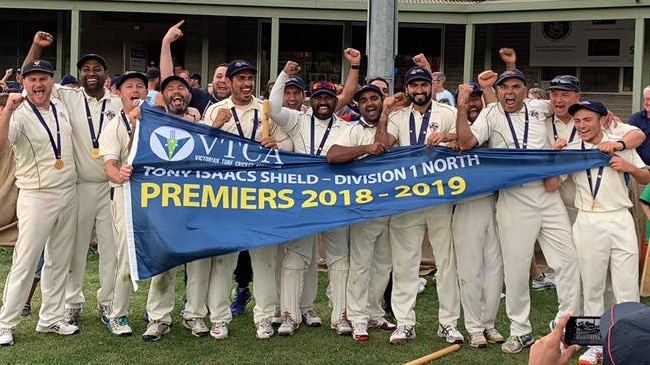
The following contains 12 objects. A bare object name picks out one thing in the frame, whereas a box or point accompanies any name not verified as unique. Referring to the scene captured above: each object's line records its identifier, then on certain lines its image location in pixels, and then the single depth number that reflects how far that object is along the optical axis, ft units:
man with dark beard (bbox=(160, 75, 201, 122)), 22.27
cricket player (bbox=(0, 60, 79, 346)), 20.59
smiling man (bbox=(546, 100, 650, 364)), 19.58
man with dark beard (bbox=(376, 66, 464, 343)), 21.31
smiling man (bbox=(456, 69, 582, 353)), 20.42
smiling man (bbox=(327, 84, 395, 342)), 21.43
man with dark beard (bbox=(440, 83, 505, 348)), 21.01
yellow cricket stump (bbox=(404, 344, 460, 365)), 19.23
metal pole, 32.48
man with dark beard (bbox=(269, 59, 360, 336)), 21.67
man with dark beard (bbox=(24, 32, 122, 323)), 21.77
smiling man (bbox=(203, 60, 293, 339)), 21.31
